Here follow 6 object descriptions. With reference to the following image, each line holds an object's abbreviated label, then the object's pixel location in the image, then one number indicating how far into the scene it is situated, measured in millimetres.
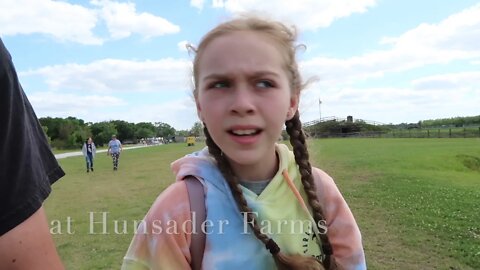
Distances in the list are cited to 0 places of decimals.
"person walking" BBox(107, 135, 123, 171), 22234
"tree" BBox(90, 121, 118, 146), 105994
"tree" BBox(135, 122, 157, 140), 129875
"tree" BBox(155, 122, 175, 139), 146625
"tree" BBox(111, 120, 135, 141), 125875
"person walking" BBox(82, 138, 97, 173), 21797
